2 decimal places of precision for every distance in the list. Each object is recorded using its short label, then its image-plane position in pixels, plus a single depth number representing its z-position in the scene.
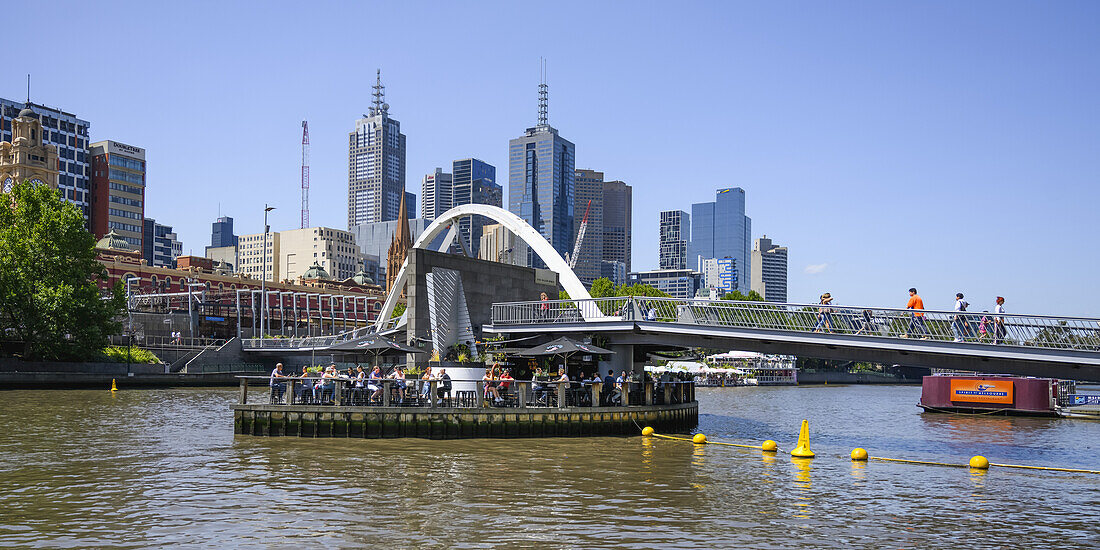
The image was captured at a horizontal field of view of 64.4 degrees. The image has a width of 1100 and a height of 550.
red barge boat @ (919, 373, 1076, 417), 57.31
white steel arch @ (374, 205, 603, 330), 61.41
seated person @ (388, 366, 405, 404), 35.22
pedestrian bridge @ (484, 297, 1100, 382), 30.48
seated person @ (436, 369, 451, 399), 35.81
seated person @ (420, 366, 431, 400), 35.34
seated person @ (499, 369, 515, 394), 36.66
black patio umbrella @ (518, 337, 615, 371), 40.19
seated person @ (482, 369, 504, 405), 36.22
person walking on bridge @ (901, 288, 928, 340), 32.91
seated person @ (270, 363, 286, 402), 35.21
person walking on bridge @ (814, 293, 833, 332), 35.94
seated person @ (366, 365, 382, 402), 35.25
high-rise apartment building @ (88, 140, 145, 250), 182.31
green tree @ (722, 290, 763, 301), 138.25
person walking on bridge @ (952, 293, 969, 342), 32.12
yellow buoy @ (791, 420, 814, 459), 31.39
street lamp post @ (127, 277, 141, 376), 76.59
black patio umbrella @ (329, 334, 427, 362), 41.75
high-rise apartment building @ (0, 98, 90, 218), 180.62
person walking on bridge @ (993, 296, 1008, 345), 31.28
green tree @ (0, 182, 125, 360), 63.75
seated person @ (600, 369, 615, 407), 38.51
